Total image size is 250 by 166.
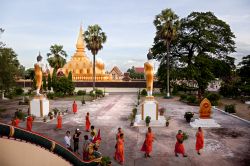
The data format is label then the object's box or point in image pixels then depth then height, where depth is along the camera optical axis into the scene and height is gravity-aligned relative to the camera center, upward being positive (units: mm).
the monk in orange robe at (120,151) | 11223 -3074
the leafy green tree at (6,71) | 25328 +893
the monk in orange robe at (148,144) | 12047 -2980
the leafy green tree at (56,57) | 51625 +4736
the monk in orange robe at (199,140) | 12516 -2897
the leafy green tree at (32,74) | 53656 +1317
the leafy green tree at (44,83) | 43281 -451
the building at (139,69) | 99950 +4463
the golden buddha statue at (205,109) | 18578 -2047
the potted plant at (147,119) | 18730 -2811
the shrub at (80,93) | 47056 -2275
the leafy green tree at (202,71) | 37312 +1494
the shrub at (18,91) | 45425 -1928
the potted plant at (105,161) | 9656 -3015
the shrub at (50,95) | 38781 -2284
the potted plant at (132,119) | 19414 -3099
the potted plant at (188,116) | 20625 -2796
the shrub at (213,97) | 32531 -2001
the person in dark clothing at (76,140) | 12258 -2854
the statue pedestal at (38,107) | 22062 -2283
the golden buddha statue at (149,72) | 19609 +684
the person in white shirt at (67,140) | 11727 -2717
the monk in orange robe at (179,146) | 11891 -3032
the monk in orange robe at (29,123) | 16375 -2720
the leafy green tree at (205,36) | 38344 +6774
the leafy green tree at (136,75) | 88325 +2022
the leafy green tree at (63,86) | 41844 -910
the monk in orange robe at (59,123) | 17614 -2984
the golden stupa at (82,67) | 57469 +3110
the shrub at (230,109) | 25312 -2714
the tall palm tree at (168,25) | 37719 +8211
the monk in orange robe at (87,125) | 17153 -2964
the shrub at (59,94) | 41125 -2182
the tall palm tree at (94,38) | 41625 +6909
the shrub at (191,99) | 33594 -2367
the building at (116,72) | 76012 +2606
